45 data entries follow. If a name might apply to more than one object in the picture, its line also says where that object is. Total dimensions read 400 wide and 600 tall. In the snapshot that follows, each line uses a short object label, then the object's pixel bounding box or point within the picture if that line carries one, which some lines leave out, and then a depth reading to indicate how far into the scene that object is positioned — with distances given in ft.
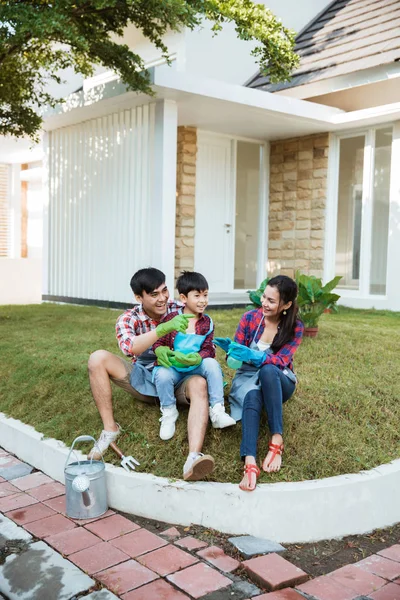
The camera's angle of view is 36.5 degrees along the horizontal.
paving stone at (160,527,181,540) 10.32
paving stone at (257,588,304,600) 8.52
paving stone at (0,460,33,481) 13.10
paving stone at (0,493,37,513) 11.33
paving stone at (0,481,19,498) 11.99
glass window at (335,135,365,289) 33.47
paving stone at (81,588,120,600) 8.34
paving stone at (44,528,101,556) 9.71
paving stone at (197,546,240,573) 9.30
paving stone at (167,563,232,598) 8.63
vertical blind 29.84
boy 11.77
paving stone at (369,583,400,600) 8.58
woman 11.14
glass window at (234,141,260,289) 36.32
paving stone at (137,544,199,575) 9.14
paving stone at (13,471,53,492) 12.43
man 11.59
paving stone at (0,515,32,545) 10.09
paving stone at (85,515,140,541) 10.30
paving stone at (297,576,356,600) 8.61
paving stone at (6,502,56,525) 10.80
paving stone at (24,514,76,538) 10.28
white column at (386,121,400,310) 31.22
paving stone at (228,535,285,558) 9.86
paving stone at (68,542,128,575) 9.16
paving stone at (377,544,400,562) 9.86
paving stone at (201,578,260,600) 8.52
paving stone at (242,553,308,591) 8.84
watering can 10.67
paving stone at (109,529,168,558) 9.72
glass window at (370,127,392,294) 32.17
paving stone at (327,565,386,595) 8.84
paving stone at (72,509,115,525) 10.73
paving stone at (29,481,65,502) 11.91
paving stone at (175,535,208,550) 9.93
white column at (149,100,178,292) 28.27
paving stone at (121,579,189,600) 8.40
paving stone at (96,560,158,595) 8.66
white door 33.94
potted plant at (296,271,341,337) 18.80
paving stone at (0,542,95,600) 8.50
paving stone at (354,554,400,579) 9.25
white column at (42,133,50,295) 36.76
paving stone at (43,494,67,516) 11.23
